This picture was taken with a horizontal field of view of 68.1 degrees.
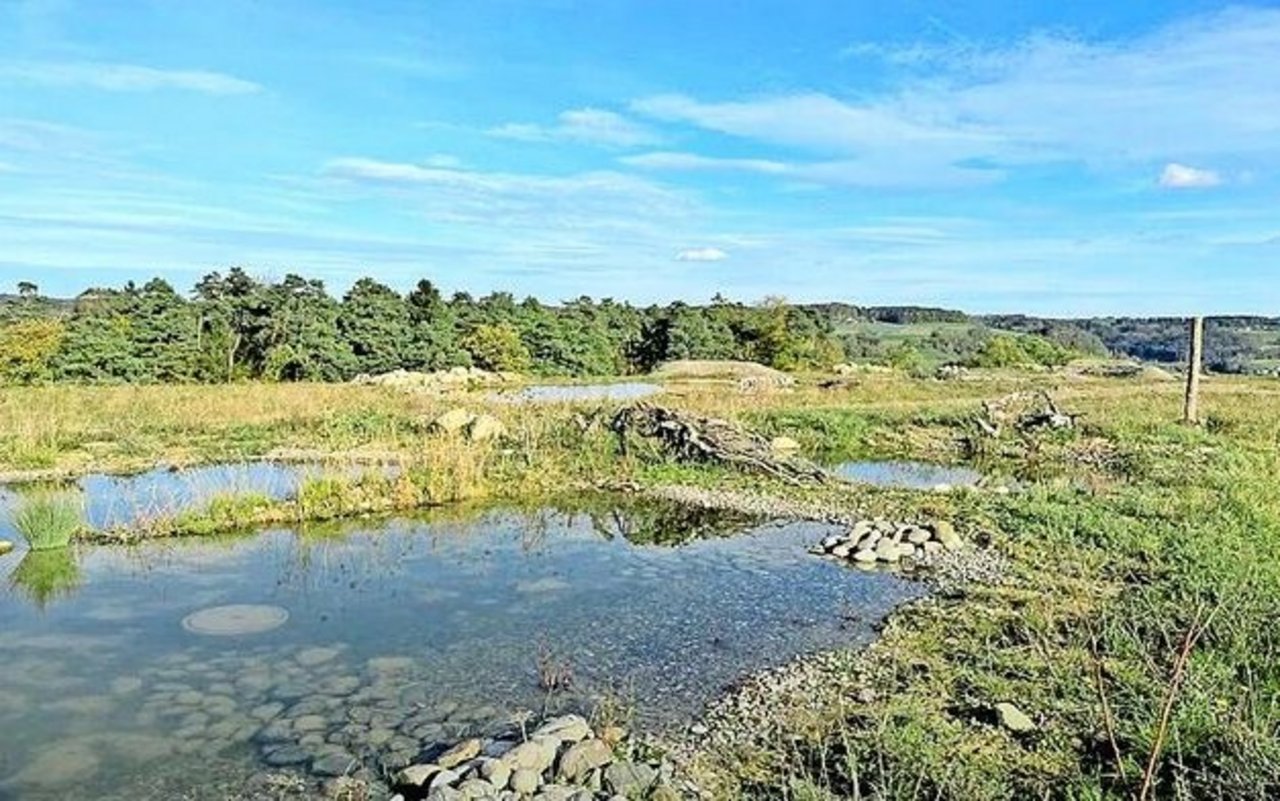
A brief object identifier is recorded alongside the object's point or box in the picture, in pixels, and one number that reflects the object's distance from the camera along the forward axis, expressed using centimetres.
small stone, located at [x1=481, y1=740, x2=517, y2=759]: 605
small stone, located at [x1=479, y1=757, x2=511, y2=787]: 555
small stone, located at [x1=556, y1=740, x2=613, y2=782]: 573
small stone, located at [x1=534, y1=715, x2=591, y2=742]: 611
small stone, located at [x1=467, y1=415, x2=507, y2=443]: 1952
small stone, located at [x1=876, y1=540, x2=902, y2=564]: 1166
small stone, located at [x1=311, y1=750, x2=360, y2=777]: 604
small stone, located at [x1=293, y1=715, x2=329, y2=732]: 670
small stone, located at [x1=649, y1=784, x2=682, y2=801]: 546
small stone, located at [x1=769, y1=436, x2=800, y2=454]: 2022
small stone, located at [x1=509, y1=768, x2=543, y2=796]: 548
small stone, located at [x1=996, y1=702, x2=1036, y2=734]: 627
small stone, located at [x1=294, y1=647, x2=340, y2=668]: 799
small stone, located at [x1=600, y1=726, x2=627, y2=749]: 636
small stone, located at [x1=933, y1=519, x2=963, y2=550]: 1206
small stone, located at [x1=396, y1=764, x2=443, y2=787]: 577
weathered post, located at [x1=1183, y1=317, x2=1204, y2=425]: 2316
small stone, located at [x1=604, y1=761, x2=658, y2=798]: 554
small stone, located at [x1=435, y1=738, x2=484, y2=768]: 595
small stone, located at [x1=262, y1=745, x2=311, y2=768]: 616
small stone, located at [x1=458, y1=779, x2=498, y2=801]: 534
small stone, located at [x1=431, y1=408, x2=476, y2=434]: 1989
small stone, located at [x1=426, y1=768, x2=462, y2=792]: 555
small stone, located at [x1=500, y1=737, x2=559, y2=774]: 572
